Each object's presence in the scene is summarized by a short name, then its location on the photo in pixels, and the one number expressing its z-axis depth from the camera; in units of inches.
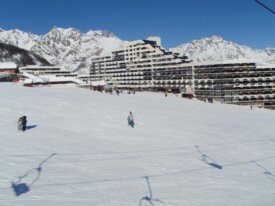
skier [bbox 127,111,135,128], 885.0
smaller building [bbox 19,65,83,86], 2080.0
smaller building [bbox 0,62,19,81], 3164.9
